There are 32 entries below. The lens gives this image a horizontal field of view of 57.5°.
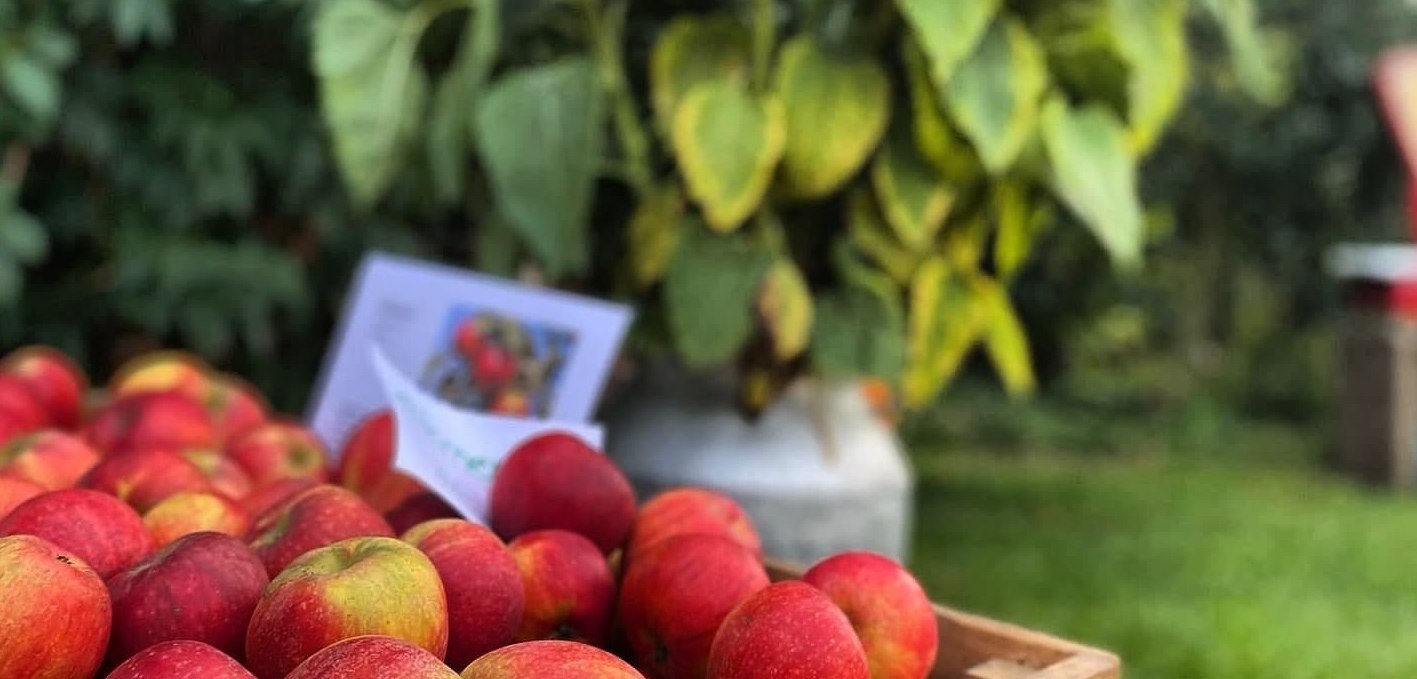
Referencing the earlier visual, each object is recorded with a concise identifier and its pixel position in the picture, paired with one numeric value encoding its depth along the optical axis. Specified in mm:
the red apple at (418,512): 865
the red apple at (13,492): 799
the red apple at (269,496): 878
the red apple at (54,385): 1277
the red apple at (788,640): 646
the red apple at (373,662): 535
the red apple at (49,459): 952
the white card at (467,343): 1226
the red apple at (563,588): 762
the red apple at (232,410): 1289
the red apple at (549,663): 576
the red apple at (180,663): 553
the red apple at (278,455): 1104
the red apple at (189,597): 637
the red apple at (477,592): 695
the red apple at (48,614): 592
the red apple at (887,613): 743
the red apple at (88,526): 708
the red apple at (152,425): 1125
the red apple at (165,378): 1334
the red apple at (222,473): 977
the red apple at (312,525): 732
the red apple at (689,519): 869
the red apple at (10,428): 1113
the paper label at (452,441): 869
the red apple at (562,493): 852
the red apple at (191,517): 796
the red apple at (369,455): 1059
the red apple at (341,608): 610
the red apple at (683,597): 739
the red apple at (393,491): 955
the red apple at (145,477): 876
